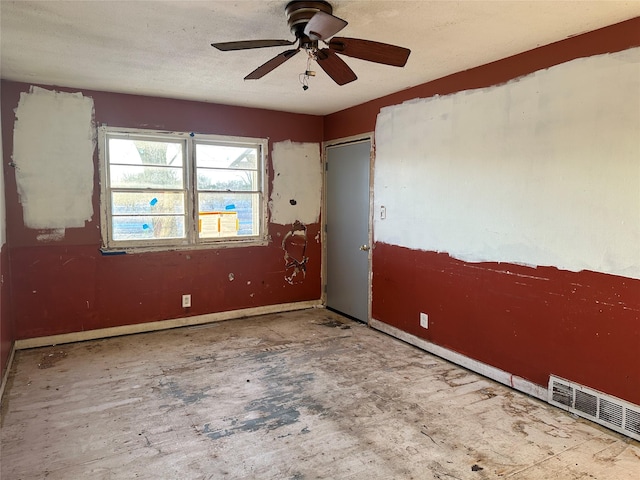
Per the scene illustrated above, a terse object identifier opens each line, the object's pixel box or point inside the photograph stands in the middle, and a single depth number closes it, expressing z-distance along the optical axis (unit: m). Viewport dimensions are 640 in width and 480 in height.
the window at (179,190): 4.21
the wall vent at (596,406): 2.45
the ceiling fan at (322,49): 2.08
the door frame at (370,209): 4.50
